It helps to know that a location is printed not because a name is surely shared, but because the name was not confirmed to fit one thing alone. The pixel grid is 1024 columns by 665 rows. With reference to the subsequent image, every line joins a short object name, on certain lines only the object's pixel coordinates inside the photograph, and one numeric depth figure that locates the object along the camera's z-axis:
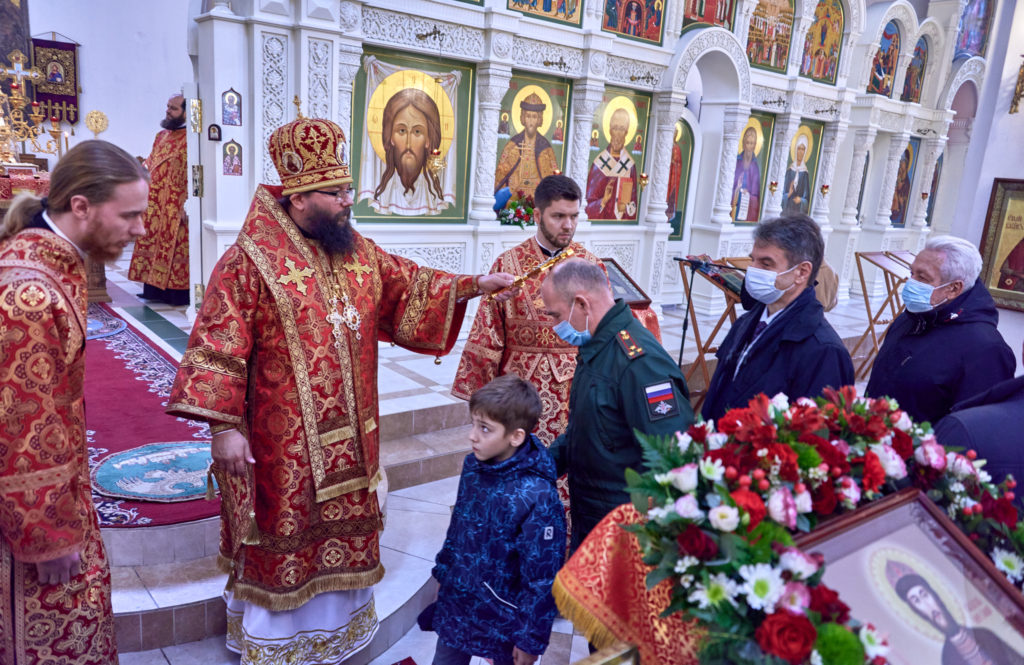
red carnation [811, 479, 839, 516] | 1.30
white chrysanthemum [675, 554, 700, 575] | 1.18
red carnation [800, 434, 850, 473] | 1.35
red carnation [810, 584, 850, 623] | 1.11
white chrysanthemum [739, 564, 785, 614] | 1.10
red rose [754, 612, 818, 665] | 1.05
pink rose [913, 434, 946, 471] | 1.47
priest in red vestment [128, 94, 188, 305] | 6.89
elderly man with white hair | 2.90
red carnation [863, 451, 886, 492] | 1.38
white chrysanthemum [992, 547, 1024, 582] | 1.39
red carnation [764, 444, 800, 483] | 1.29
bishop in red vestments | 2.34
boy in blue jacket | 2.14
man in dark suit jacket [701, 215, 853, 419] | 2.53
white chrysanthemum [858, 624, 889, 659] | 1.06
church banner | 12.07
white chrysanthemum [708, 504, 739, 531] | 1.18
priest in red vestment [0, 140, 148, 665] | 1.72
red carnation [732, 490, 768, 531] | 1.20
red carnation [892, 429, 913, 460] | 1.50
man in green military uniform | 2.12
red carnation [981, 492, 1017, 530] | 1.44
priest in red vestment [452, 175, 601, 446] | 3.45
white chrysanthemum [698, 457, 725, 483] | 1.27
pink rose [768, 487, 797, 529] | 1.22
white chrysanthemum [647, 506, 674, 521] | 1.24
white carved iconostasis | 5.96
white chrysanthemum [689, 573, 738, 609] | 1.14
